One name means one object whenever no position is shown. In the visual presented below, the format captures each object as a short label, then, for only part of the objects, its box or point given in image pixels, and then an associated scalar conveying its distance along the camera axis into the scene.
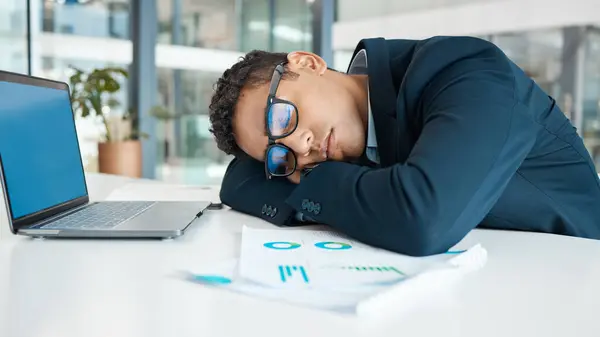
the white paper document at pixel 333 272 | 0.54
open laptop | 0.88
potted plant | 3.90
